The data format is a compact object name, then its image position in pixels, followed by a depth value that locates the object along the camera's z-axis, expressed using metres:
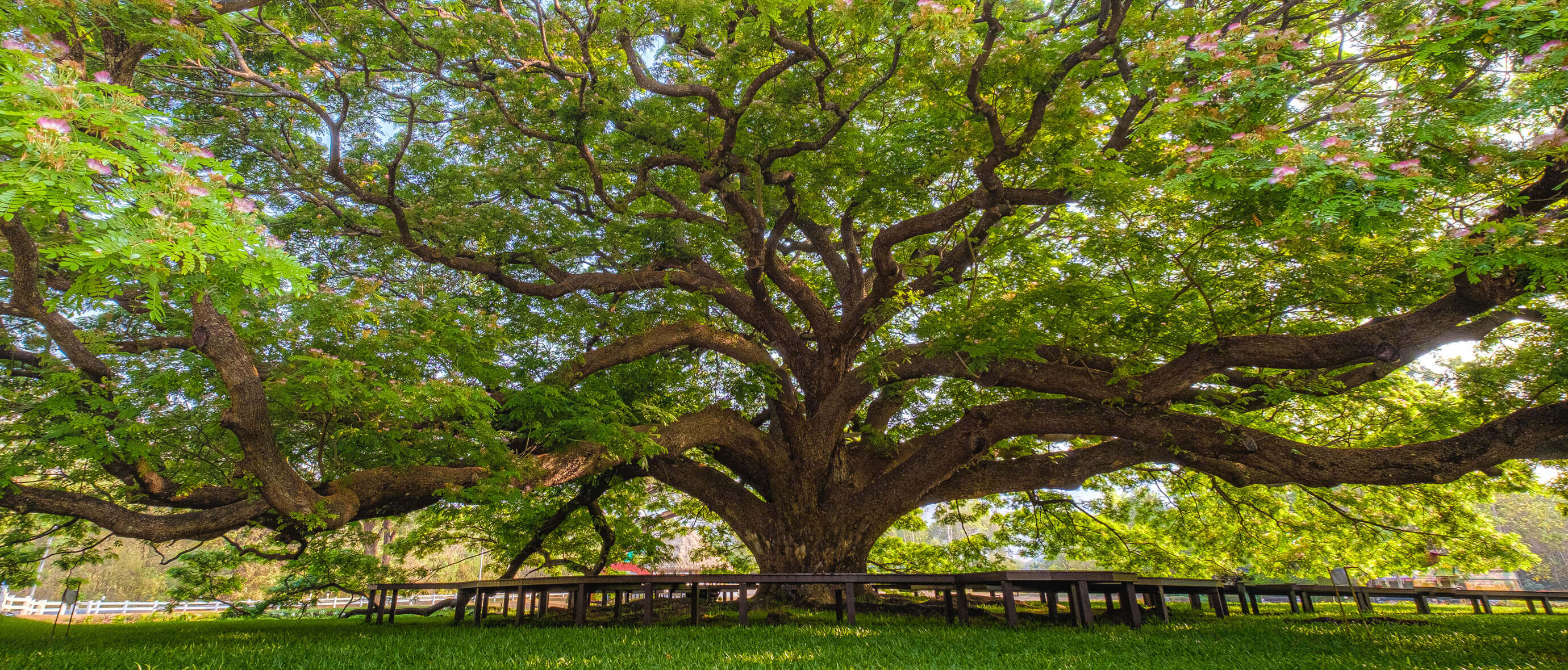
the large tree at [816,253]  4.31
